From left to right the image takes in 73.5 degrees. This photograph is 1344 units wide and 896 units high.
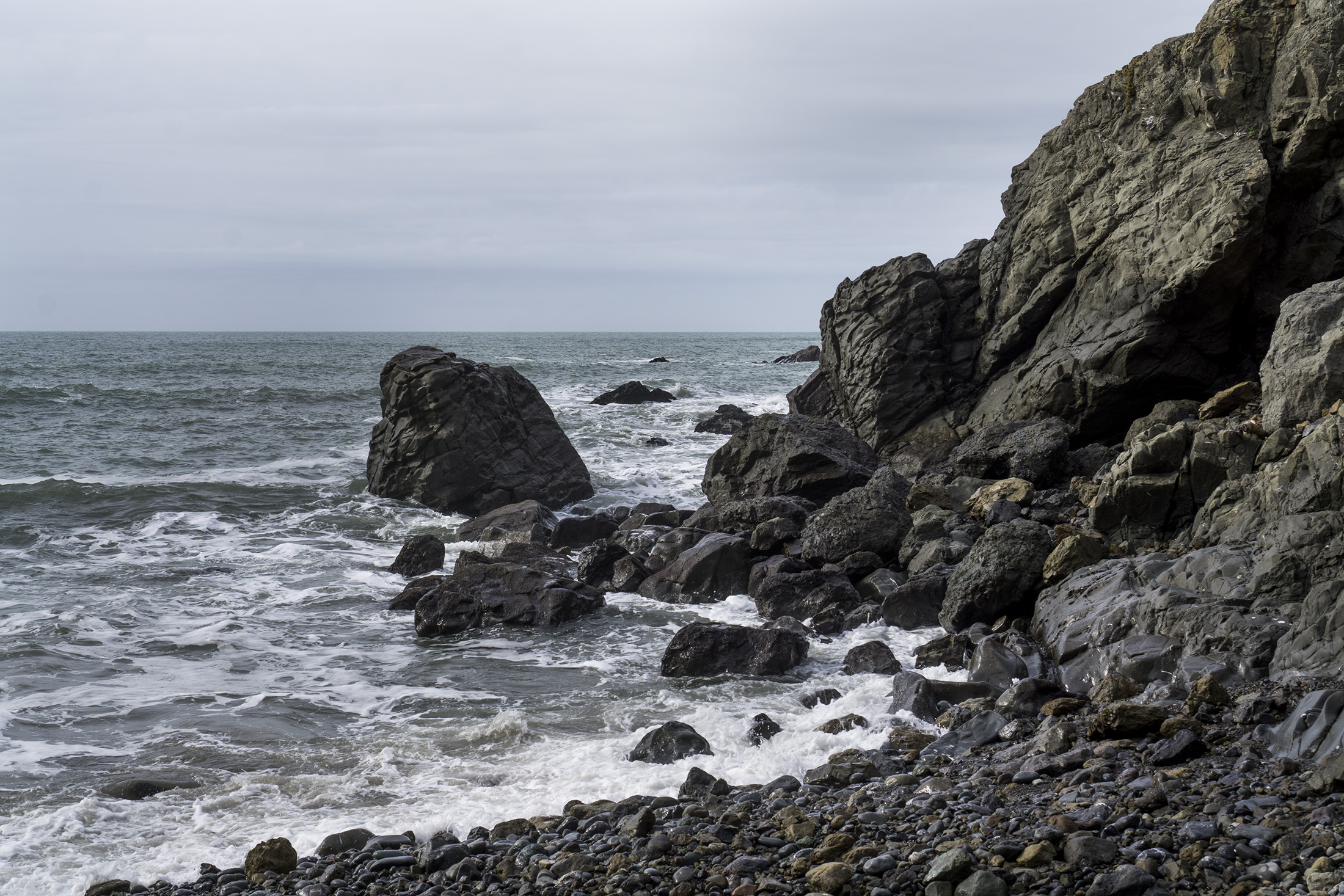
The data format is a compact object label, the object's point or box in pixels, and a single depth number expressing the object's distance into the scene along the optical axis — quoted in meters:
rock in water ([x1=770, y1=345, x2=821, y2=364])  77.94
